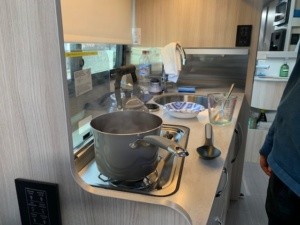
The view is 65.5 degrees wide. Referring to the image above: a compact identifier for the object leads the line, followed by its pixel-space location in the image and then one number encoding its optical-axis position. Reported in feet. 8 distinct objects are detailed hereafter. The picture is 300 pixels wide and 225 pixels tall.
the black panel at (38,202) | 1.70
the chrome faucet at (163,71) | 5.94
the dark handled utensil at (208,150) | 2.72
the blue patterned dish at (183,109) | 4.21
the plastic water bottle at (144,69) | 6.74
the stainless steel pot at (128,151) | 1.75
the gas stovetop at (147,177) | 2.08
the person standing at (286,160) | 2.84
